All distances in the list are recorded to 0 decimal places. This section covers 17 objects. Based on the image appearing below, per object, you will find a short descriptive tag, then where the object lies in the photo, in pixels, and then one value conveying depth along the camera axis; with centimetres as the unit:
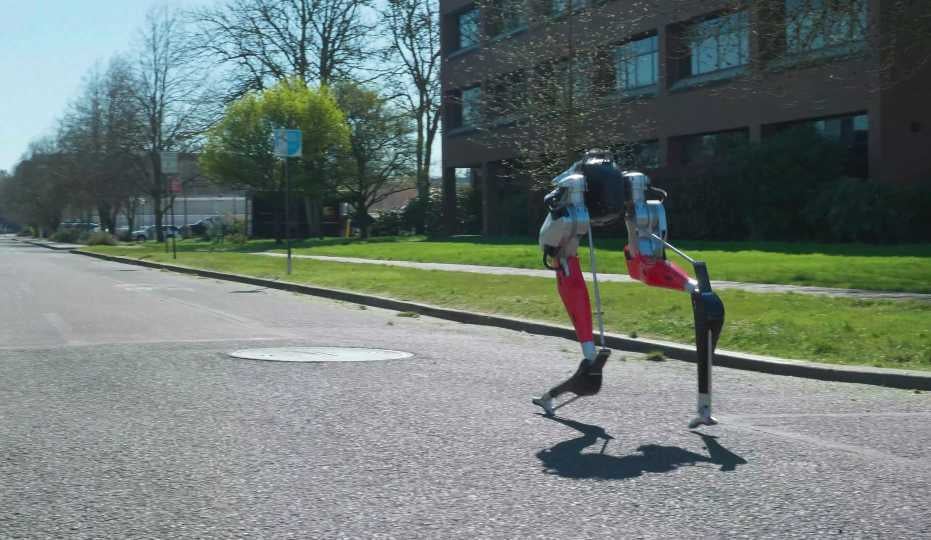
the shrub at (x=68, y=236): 6644
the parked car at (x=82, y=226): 7219
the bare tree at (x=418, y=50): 5191
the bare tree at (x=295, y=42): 5028
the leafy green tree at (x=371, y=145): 4803
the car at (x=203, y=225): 5569
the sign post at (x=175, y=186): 3234
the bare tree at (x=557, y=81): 2034
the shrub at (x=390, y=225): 5184
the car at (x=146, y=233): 7150
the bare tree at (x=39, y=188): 6519
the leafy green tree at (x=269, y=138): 4272
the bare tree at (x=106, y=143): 5362
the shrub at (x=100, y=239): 5416
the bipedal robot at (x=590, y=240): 639
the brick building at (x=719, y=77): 1772
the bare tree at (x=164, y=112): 5112
